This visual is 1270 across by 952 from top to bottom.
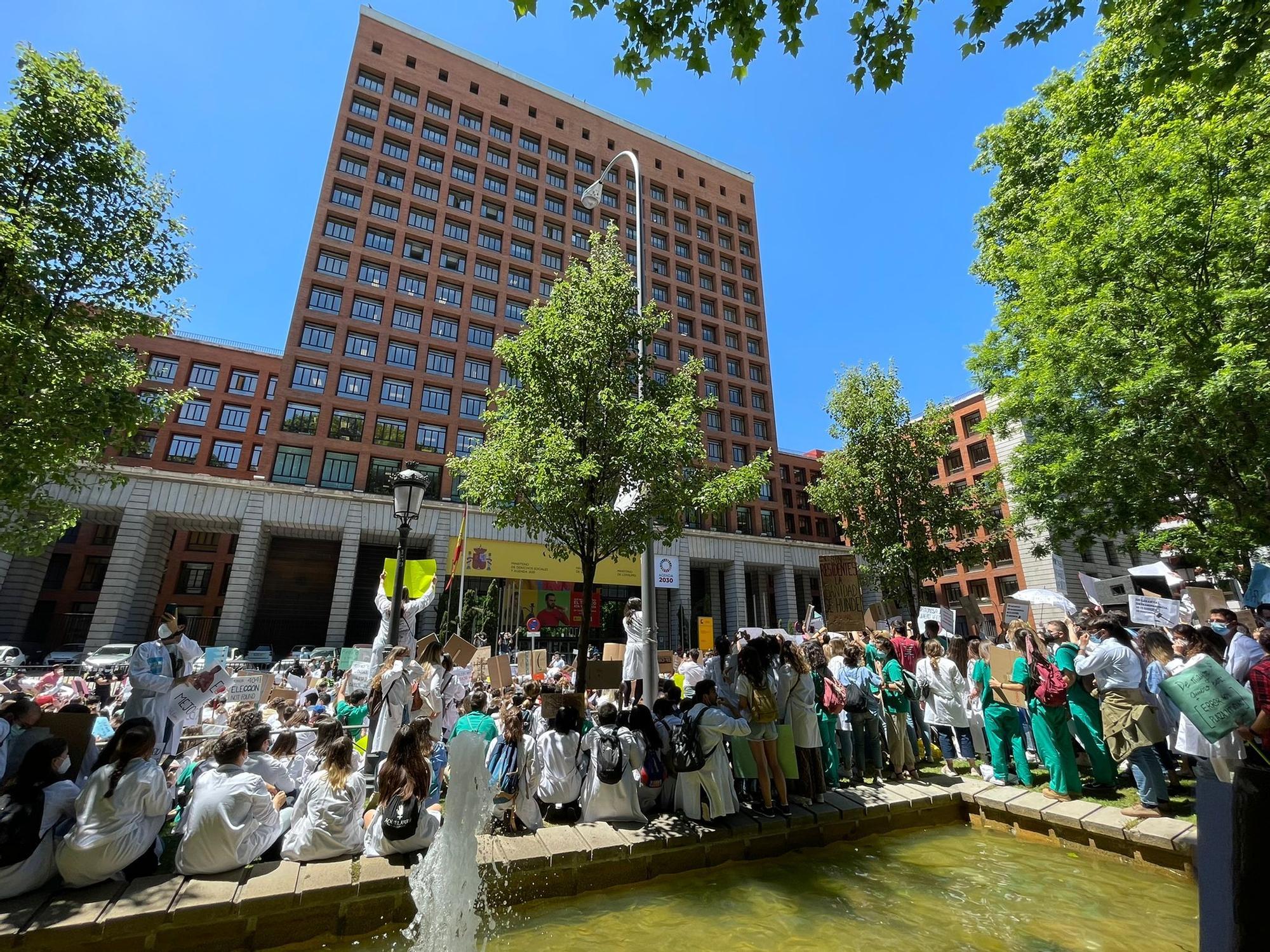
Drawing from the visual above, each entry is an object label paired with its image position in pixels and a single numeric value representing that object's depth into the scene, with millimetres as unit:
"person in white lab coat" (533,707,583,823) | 6434
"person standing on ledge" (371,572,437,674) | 9500
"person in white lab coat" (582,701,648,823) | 6363
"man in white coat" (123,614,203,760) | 7008
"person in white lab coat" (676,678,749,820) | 6449
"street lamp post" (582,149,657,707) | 8734
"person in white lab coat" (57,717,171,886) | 4500
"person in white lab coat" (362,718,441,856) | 5219
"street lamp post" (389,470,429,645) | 8742
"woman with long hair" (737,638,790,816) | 6863
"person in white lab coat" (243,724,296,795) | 6188
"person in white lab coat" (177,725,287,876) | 4809
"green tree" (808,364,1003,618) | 22125
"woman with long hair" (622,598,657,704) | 11172
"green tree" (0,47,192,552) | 9367
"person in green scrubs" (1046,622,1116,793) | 6961
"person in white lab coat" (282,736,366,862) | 5199
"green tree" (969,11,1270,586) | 10961
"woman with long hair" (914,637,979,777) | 8555
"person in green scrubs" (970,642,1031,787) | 7660
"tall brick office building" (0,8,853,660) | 31109
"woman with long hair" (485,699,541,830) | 6141
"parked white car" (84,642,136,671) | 23312
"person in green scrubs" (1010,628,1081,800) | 6883
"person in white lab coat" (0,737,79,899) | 4352
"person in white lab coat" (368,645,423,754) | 7480
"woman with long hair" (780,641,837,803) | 7273
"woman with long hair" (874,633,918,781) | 8305
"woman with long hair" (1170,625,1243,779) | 5371
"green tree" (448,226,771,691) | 9438
